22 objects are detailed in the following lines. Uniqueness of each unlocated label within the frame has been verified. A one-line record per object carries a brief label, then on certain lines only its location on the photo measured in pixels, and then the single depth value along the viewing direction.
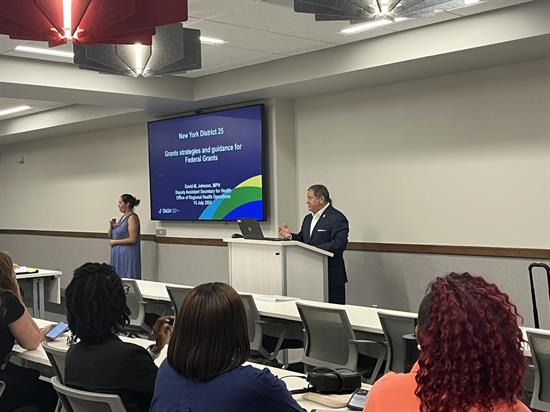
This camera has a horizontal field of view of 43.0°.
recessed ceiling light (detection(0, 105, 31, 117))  10.55
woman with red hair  1.57
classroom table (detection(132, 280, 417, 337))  4.35
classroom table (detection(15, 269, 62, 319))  7.23
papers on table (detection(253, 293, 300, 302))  5.54
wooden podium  6.31
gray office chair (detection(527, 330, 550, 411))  3.42
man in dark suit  6.68
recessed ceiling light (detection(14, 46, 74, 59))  6.58
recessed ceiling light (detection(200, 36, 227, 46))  6.29
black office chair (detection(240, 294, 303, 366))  4.98
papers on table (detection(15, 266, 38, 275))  7.22
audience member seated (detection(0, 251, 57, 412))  3.65
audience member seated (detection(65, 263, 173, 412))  2.72
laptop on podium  6.74
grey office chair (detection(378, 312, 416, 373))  3.96
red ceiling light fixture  3.10
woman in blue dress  9.15
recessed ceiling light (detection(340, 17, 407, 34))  5.95
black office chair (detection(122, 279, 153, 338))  5.85
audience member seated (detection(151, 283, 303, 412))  2.09
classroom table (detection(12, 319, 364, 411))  2.78
